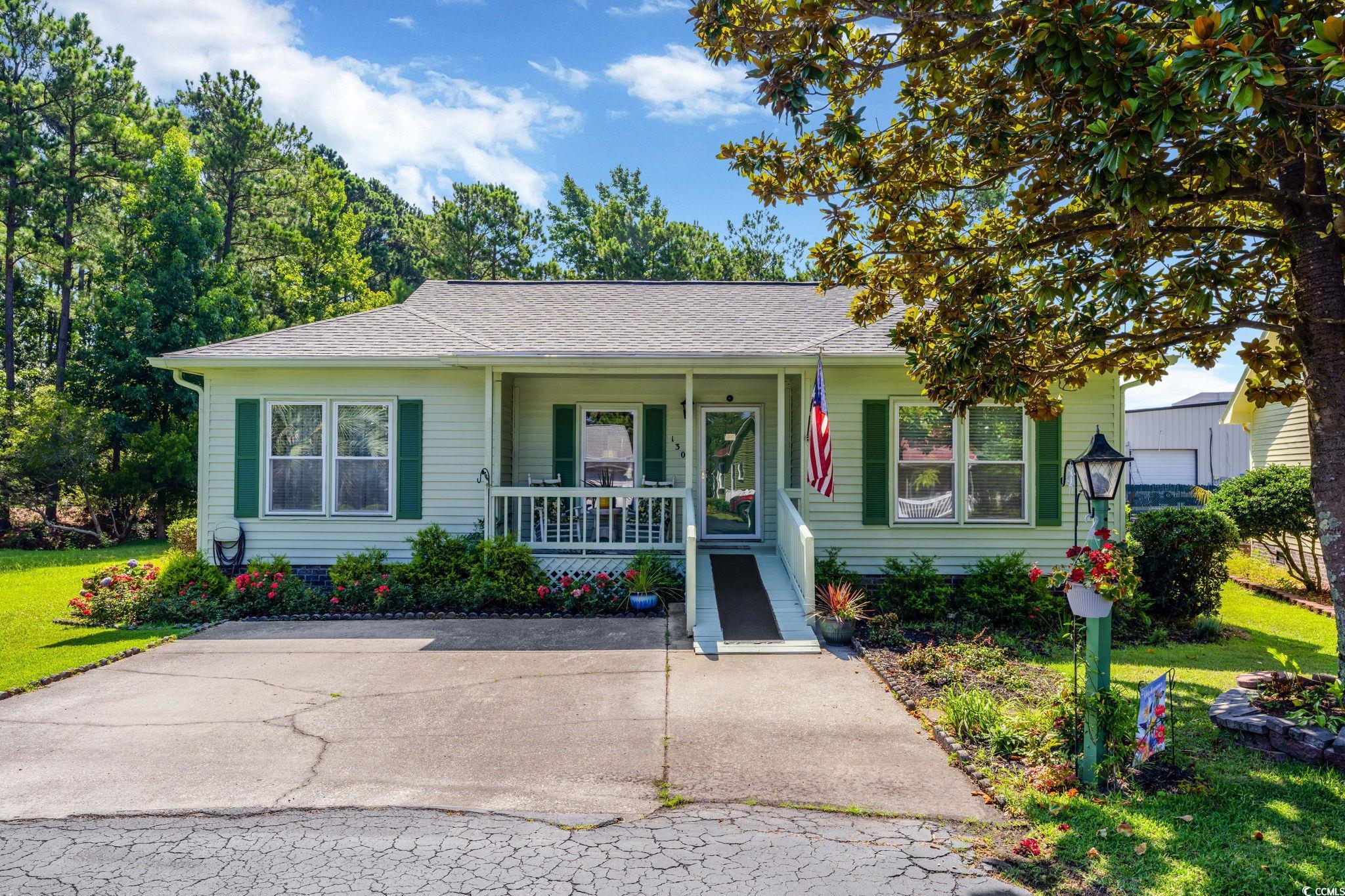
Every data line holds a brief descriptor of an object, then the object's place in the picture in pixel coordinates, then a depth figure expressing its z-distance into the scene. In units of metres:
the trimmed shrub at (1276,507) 10.86
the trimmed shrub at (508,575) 9.48
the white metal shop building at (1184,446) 24.95
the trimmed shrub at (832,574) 9.39
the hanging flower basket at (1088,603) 4.39
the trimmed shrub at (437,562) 9.73
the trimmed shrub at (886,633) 8.03
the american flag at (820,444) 8.14
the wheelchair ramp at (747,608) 7.97
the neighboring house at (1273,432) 12.54
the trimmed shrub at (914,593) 9.05
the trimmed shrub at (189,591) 9.23
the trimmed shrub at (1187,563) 8.97
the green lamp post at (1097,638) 4.46
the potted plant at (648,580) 9.40
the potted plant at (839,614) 8.19
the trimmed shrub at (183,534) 13.12
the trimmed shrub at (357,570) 9.81
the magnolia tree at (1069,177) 3.89
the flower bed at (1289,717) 4.73
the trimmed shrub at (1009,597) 8.93
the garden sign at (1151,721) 4.35
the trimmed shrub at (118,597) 9.01
